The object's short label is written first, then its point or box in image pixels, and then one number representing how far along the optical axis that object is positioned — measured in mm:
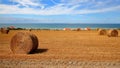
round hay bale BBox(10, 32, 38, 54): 4632
